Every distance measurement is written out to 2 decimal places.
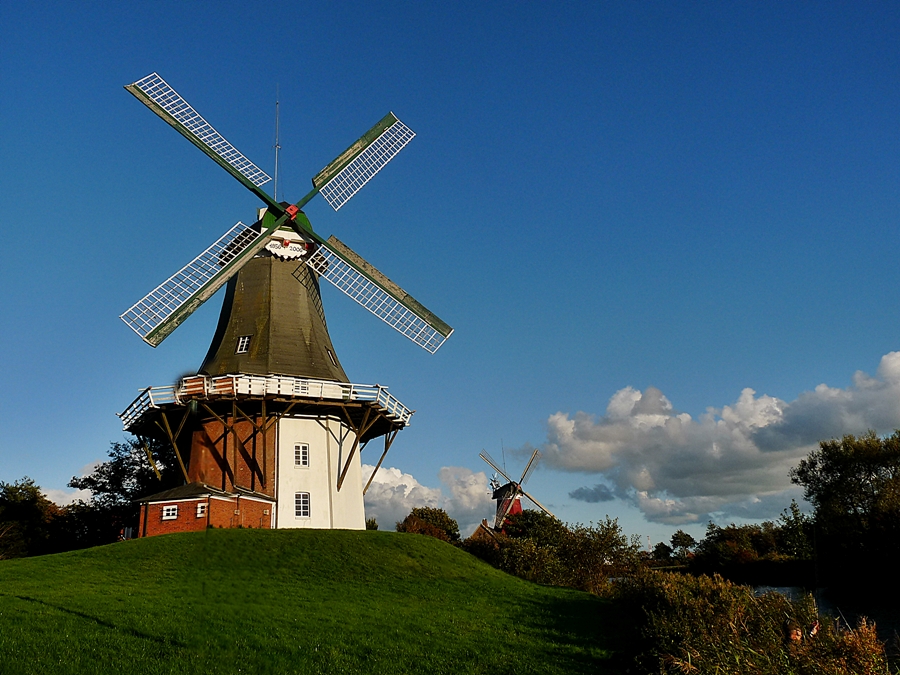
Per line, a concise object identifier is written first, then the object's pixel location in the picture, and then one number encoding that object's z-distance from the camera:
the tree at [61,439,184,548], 34.56
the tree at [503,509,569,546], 32.76
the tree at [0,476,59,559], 32.03
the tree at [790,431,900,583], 34.75
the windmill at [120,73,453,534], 27.22
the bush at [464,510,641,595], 26.34
